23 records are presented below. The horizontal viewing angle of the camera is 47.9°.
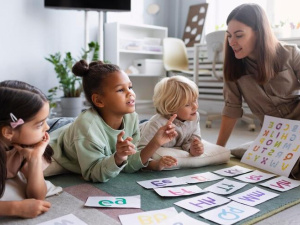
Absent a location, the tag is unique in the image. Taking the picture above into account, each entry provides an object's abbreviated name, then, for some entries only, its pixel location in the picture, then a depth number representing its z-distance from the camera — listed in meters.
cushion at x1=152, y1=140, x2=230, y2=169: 1.56
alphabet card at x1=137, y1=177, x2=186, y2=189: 1.29
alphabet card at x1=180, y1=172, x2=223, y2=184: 1.38
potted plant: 3.38
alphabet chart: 1.49
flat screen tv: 3.30
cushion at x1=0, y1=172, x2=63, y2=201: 1.01
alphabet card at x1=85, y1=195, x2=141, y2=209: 1.08
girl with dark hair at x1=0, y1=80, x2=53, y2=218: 0.91
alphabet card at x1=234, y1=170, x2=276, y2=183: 1.39
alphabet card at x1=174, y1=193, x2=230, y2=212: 1.08
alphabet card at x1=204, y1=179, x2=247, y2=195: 1.24
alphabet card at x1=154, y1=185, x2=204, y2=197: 1.19
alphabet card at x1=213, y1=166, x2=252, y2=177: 1.47
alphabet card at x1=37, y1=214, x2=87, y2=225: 0.95
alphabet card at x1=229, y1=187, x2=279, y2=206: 1.15
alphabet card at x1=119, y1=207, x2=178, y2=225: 0.96
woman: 1.58
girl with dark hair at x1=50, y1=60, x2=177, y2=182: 1.29
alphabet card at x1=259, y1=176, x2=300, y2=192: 1.31
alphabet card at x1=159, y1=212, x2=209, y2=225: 0.95
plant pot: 3.43
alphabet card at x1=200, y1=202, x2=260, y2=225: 0.99
